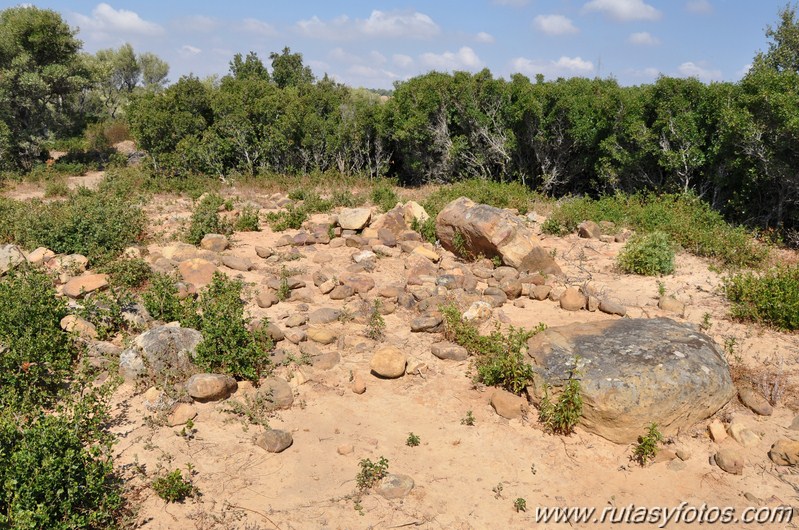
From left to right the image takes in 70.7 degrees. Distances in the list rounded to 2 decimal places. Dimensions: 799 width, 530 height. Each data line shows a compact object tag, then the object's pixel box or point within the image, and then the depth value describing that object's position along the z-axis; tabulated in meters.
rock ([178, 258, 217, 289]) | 8.62
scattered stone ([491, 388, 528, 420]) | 5.74
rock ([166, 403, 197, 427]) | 5.45
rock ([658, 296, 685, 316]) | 7.82
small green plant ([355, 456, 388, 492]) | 4.78
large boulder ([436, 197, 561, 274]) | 9.18
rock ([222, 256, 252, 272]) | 9.16
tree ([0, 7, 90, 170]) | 17.59
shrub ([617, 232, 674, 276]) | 9.05
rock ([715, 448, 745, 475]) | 4.97
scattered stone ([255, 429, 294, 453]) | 5.20
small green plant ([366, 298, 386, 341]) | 7.27
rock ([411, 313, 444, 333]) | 7.34
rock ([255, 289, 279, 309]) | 7.91
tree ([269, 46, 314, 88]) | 26.25
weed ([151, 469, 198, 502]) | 4.43
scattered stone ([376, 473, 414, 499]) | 4.69
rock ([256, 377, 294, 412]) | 5.83
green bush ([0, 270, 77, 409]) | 5.59
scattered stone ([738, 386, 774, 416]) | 5.71
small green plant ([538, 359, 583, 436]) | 5.42
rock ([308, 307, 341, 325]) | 7.57
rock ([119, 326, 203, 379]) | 6.09
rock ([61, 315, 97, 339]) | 6.71
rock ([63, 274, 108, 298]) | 7.80
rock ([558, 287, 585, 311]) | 8.00
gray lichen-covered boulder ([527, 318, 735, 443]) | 5.32
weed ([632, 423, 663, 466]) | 5.11
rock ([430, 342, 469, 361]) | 6.81
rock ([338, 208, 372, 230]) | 10.88
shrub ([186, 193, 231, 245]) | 10.43
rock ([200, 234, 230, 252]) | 10.12
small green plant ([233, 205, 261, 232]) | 11.33
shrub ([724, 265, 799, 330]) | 7.15
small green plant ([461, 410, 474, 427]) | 5.65
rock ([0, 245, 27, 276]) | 8.71
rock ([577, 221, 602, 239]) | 10.84
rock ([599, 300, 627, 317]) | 7.73
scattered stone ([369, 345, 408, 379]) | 6.44
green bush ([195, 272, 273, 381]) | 6.11
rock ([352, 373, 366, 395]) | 6.21
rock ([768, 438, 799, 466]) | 4.98
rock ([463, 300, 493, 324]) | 7.56
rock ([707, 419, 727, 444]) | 5.38
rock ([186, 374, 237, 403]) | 5.72
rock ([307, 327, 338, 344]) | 7.08
